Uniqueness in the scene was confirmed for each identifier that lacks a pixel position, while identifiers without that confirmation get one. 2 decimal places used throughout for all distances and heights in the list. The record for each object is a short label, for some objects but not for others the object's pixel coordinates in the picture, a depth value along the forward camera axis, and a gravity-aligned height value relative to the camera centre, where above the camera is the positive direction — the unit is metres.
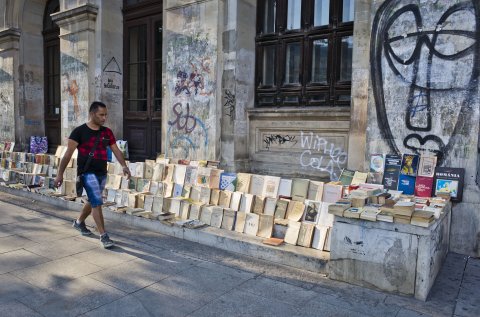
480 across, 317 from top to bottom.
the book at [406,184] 5.01 -0.61
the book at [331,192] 4.97 -0.74
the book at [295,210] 5.01 -0.99
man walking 5.07 -0.38
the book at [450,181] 4.73 -0.53
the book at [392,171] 5.10 -0.45
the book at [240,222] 5.26 -1.21
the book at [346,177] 5.43 -0.58
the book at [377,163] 5.23 -0.36
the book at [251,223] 5.15 -1.20
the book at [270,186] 5.43 -0.74
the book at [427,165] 4.87 -0.35
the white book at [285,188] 5.34 -0.74
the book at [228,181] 5.83 -0.73
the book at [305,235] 4.73 -1.22
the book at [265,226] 5.04 -1.21
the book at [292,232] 4.81 -1.22
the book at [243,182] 5.70 -0.73
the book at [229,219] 5.36 -1.20
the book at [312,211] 4.90 -0.97
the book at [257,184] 5.61 -0.74
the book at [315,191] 5.09 -0.74
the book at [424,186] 4.87 -0.61
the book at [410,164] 4.98 -0.35
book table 3.66 -1.17
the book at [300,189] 5.22 -0.74
